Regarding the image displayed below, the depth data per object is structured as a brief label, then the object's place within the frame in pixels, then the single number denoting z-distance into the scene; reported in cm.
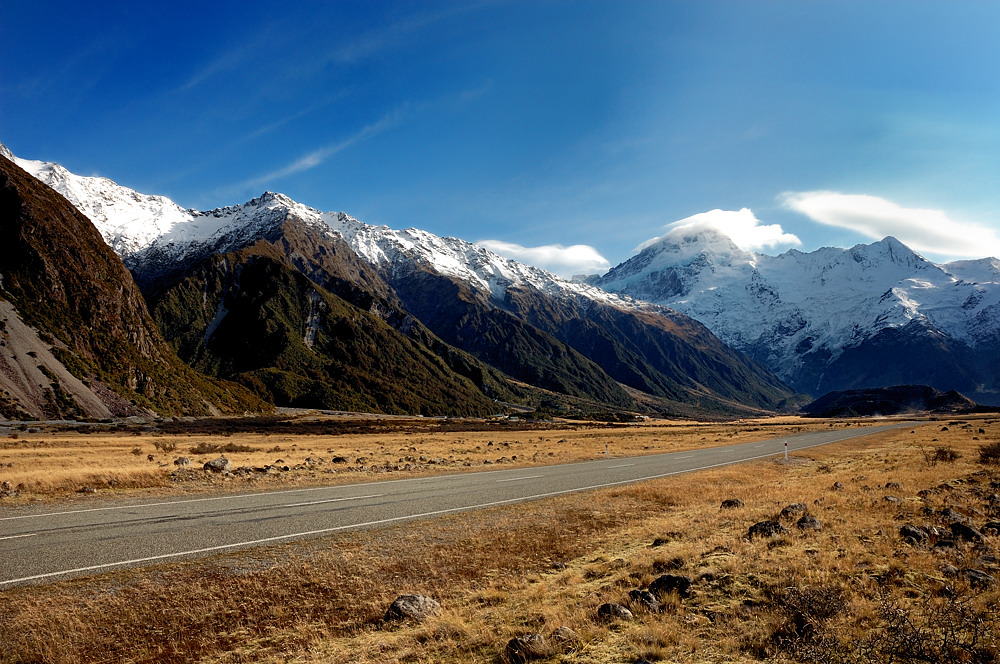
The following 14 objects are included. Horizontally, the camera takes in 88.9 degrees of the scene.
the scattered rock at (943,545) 956
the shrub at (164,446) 4693
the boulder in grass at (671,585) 834
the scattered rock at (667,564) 984
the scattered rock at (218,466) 2605
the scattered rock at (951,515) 1190
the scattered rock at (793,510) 1348
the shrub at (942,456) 2623
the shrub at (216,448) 4682
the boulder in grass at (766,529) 1160
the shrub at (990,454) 2518
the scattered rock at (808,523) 1192
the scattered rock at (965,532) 1034
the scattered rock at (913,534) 1037
